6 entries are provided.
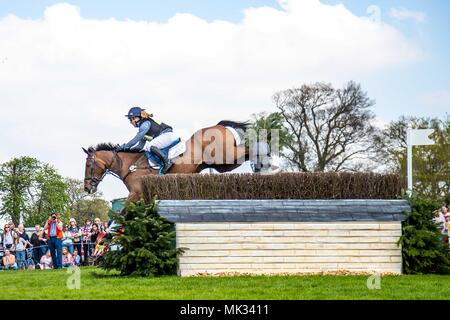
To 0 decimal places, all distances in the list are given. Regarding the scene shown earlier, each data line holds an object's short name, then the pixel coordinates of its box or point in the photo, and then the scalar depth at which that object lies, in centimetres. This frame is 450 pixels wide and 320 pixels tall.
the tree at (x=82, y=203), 5956
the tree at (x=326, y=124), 4147
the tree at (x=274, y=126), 3089
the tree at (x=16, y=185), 4797
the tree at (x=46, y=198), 4841
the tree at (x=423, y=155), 4356
